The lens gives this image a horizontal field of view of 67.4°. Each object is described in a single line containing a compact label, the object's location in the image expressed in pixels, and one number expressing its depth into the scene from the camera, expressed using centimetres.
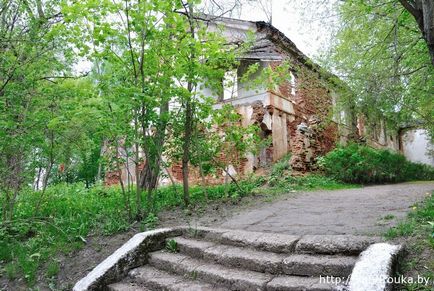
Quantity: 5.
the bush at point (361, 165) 1108
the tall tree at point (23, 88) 497
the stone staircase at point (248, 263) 299
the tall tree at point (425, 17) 441
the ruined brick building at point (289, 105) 1184
